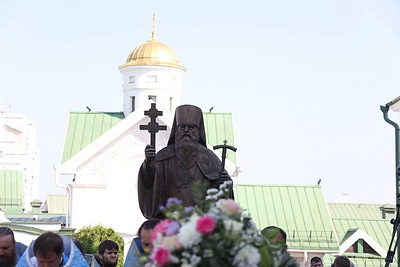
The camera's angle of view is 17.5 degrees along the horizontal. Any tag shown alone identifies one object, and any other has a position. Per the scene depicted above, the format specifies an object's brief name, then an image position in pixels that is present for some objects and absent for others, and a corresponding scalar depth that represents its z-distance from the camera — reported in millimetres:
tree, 42144
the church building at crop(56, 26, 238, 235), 58812
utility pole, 25422
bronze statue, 12188
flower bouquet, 6562
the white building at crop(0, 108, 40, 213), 114688
